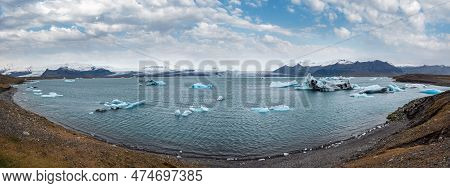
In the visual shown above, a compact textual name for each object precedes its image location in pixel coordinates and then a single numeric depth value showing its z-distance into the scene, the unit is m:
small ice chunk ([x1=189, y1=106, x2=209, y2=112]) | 65.19
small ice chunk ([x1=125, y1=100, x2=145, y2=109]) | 72.10
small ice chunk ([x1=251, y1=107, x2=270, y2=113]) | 63.72
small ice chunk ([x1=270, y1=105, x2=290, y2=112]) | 66.18
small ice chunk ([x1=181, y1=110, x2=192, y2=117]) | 59.20
